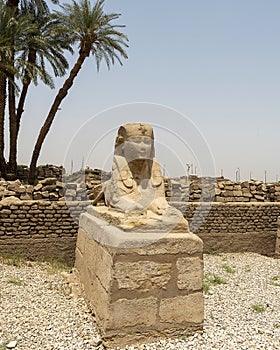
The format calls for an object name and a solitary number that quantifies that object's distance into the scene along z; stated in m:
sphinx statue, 4.75
